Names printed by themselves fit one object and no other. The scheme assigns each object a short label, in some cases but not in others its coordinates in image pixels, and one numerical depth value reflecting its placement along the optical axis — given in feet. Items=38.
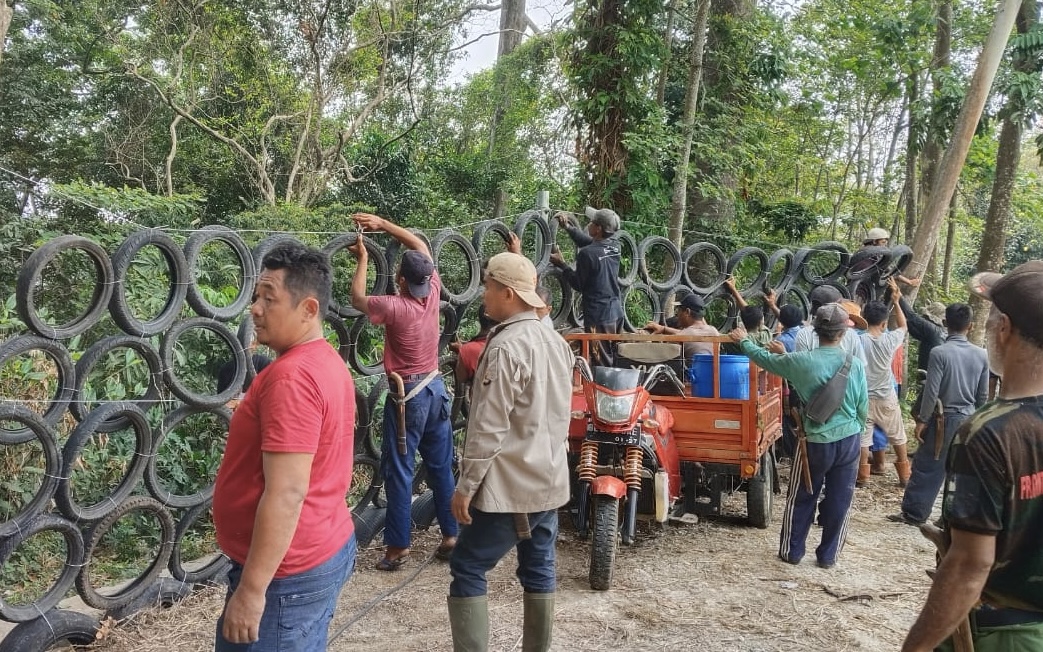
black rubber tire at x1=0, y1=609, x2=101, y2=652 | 10.81
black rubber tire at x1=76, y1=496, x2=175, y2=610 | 11.78
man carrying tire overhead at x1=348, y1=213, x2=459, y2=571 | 14.64
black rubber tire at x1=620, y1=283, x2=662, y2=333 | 23.91
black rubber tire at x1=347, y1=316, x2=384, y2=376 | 16.10
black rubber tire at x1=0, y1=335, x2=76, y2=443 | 10.78
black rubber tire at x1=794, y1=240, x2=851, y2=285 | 29.14
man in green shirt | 15.62
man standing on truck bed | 20.48
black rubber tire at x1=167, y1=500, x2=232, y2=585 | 13.37
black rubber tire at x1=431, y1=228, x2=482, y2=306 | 17.13
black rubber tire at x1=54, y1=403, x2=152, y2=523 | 11.35
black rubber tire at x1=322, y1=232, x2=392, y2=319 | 15.35
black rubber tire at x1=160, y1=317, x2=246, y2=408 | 12.89
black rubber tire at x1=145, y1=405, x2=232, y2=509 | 12.94
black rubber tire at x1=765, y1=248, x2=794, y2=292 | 27.53
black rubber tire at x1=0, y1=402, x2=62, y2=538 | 10.50
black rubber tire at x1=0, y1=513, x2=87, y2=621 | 10.60
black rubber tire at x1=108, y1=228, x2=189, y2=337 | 12.00
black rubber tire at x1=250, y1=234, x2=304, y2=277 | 13.97
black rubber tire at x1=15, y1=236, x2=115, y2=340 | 10.58
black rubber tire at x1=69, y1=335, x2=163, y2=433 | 11.63
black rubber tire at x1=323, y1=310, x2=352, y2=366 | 15.58
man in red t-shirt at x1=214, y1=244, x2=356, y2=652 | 6.07
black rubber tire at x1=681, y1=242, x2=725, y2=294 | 25.57
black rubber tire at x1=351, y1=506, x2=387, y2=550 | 16.80
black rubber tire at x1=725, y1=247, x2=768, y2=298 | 26.40
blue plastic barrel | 17.61
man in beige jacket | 9.46
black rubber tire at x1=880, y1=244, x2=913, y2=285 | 28.02
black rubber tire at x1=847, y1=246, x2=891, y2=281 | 27.43
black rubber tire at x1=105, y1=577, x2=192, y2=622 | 12.35
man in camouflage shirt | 5.24
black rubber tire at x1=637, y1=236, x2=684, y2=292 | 23.97
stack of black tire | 10.95
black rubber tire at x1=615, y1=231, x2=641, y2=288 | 22.90
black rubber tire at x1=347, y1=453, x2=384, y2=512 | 16.84
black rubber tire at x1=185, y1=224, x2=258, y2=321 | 13.18
